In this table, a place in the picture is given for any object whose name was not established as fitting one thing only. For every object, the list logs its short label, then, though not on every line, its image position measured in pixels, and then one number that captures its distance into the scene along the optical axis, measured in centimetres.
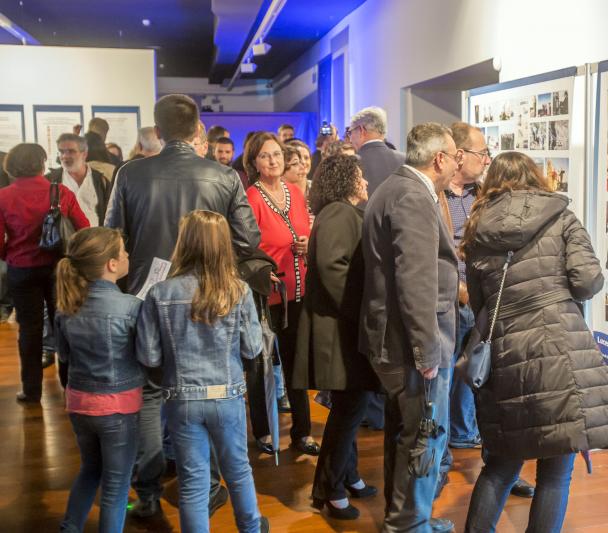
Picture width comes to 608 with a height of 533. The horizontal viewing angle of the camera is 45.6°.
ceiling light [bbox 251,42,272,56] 966
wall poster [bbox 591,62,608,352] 348
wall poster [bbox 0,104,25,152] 815
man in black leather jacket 272
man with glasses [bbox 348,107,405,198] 394
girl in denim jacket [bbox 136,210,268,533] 226
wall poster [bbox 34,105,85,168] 825
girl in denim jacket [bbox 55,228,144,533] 234
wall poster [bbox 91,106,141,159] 836
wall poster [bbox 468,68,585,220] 374
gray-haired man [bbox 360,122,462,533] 231
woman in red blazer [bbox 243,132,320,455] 348
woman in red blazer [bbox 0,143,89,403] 415
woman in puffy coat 230
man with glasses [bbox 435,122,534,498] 318
